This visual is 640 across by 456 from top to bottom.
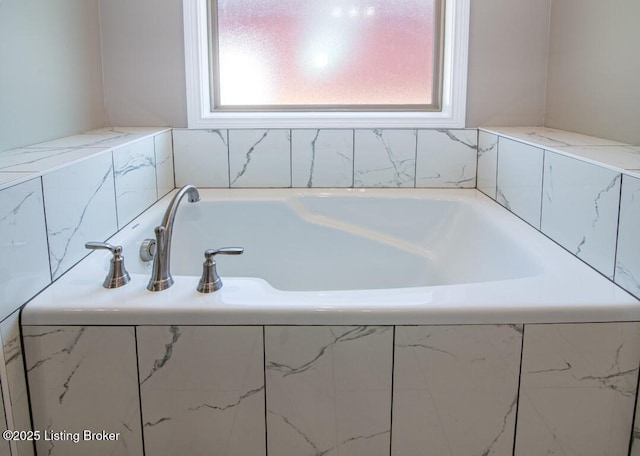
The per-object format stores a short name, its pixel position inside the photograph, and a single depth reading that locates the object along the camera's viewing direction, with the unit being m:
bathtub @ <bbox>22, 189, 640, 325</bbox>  1.28
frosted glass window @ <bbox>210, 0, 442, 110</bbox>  2.70
